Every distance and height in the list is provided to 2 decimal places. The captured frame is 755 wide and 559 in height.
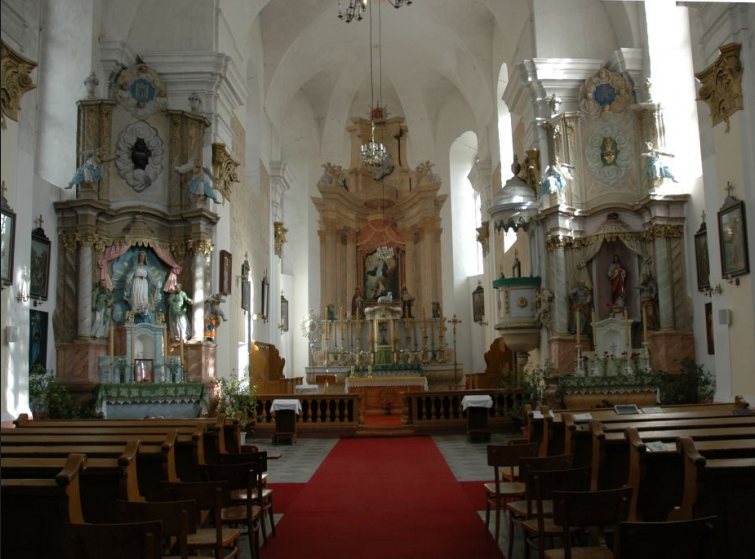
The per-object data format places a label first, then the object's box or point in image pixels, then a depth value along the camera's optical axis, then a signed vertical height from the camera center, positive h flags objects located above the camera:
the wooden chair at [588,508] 3.79 -0.80
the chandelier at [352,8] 11.43 +5.40
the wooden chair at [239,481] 5.45 -0.90
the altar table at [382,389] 18.52 -0.85
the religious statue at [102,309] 13.17 +0.93
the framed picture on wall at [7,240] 8.85 +1.50
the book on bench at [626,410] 7.32 -0.60
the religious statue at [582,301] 14.59 +0.90
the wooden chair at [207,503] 4.43 -0.85
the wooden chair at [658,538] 3.01 -0.76
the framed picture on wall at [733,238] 9.59 +1.41
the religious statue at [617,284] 14.35 +1.26
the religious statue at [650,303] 13.83 +0.83
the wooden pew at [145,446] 5.12 -0.63
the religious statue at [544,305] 14.77 +0.91
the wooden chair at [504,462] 5.93 -0.87
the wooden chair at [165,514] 3.67 -0.75
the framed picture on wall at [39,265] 12.00 +1.61
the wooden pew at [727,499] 3.82 -0.78
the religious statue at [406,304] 24.85 +1.66
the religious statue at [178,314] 13.84 +0.85
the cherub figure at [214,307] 14.16 +0.99
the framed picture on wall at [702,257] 12.77 +1.53
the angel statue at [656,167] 13.83 +3.32
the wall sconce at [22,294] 10.09 +0.94
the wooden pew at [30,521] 3.93 -0.83
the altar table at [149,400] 12.39 -0.65
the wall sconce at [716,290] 10.40 +0.79
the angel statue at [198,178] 13.97 +3.39
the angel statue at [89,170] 12.98 +3.34
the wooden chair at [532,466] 5.26 -0.81
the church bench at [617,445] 4.98 -0.65
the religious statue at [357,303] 25.16 +1.77
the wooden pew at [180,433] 5.94 -0.63
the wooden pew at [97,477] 4.35 -0.67
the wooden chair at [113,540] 3.20 -0.76
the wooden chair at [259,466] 5.95 -0.91
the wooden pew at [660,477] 4.52 -0.81
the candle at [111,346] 12.61 +0.27
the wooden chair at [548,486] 4.55 -0.84
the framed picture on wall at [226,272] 14.96 +1.78
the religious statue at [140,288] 13.57 +1.32
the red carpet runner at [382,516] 5.68 -1.47
